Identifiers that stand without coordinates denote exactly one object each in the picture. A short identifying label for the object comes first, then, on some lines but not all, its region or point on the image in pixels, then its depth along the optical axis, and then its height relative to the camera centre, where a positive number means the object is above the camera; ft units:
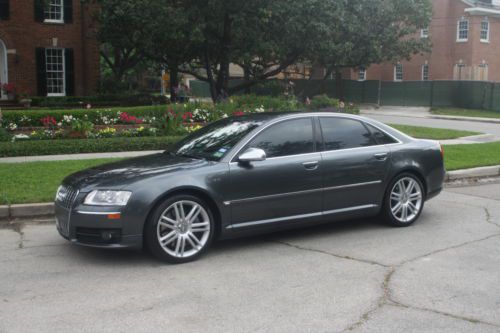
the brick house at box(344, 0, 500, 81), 134.00 +11.39
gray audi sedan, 19.67 -3.48
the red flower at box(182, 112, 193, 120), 54.81 -2.66
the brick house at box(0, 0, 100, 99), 85.92 +5.20
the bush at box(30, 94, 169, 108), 81.46 -2.30
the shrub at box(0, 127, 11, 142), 47.24 -4.14
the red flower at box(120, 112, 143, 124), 54.08 -3.03
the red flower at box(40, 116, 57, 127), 50.14 -3.13
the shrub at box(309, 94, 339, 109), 70.95 -1.64
